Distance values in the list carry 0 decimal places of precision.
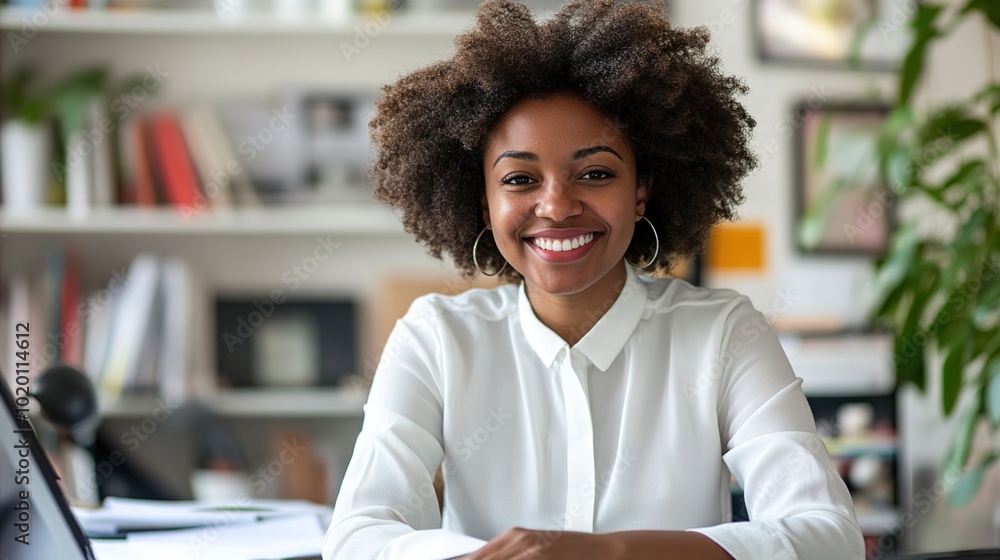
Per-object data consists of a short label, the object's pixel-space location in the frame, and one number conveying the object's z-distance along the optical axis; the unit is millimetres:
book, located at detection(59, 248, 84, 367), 2621
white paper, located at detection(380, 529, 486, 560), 988
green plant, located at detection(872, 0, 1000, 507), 2008
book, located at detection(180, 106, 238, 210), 2668
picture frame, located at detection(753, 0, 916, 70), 2812
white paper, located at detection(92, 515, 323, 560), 1163
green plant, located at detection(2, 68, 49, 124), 2576
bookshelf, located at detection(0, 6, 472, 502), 2730
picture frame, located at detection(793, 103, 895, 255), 2777
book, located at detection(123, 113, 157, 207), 2646
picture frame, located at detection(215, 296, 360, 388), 2791
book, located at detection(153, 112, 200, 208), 2650
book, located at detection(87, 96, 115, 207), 2635
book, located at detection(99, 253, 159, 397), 2617
